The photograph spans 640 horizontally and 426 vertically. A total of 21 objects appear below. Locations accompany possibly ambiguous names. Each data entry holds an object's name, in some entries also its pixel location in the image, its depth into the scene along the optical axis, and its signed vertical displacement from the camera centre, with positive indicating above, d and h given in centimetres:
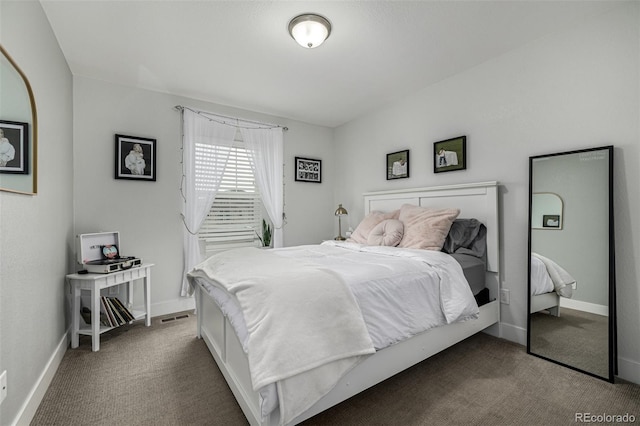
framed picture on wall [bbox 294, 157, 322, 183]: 421 +65
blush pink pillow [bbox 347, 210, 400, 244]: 315 -15
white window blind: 349 +14
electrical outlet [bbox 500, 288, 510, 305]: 255 -77
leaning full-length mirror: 194 -37
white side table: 233 -71
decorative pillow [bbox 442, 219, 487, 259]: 260 -26
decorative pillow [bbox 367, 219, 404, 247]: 279 -22
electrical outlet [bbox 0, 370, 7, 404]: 124 -76
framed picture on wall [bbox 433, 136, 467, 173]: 285 +59
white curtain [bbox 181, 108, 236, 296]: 334 +36
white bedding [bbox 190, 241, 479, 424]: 159 -52
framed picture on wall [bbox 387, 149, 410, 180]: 342 +59
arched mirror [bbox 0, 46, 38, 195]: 133 +44
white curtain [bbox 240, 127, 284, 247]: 381 +64
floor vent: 303 -114
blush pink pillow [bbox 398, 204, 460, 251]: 250 -15
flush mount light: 199 +133
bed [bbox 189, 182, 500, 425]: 129 -78
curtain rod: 330 +122
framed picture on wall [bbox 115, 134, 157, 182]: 299 +60
